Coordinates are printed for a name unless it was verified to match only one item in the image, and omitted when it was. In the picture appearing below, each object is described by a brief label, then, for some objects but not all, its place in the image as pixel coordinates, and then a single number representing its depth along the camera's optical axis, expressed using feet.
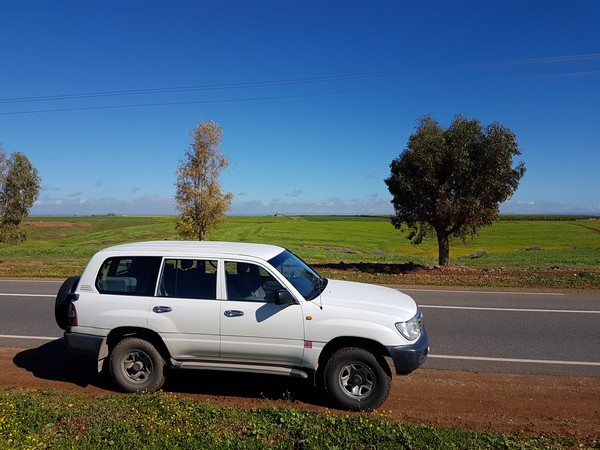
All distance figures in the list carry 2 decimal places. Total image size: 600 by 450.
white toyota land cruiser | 16.40
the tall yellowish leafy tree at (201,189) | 76.18
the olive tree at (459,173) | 55.98
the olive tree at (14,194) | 71.97
